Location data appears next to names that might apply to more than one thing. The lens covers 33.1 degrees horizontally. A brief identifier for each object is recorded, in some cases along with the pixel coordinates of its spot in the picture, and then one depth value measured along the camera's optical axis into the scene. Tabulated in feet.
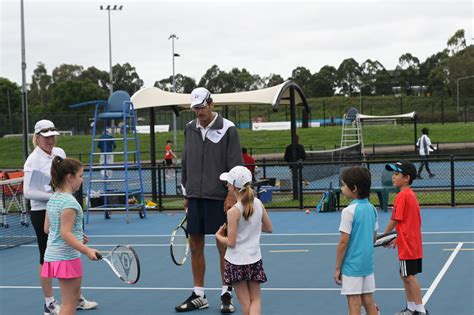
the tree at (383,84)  373.40
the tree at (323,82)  362.12
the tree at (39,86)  380.37
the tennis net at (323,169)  82.84
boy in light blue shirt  19.52
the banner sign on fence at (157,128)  210.18
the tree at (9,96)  292.40
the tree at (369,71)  388.66
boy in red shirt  22.85
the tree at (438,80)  313.12
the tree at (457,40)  348.59
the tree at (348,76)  383.86
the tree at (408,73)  377.30
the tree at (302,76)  366.59
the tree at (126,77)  391.86
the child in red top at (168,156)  101.51
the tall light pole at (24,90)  90.54
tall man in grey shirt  25.16
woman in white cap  25.31
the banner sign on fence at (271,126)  191.83
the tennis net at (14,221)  44.50
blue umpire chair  52.95
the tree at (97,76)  390.83
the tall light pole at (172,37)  179.22
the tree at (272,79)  386.32
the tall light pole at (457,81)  263.94
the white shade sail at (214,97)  63.36
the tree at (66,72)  400.06
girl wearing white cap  20.42
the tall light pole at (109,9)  190.41
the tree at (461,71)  284.82
